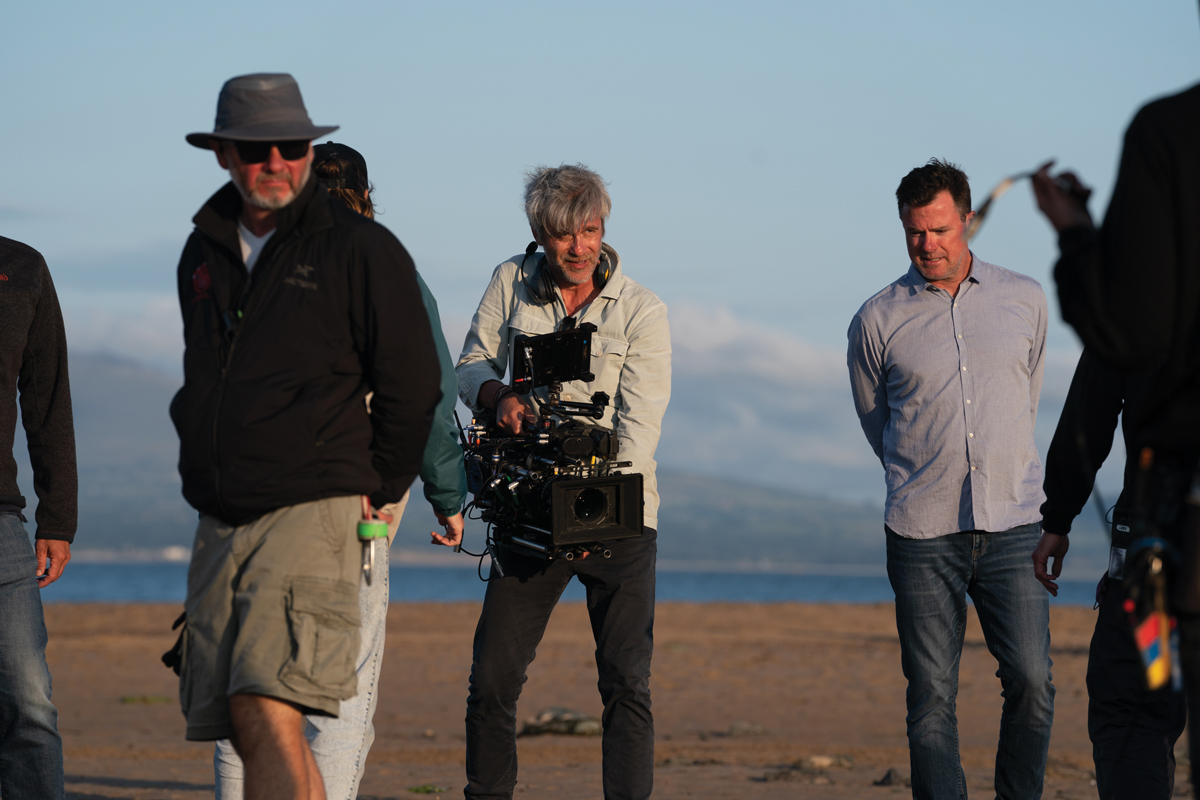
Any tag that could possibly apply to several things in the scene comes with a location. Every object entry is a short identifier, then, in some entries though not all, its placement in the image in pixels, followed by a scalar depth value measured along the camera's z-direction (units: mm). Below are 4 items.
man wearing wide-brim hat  6117
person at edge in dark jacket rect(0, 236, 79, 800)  7871
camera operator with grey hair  9164
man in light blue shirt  9000
